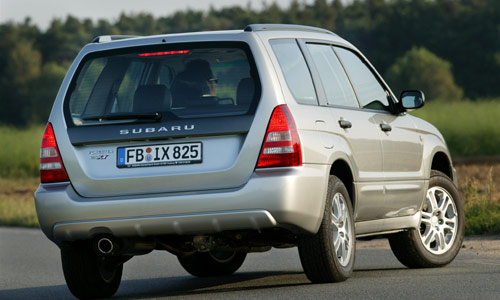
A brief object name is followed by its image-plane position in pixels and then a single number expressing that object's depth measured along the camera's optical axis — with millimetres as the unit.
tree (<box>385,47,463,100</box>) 156875
